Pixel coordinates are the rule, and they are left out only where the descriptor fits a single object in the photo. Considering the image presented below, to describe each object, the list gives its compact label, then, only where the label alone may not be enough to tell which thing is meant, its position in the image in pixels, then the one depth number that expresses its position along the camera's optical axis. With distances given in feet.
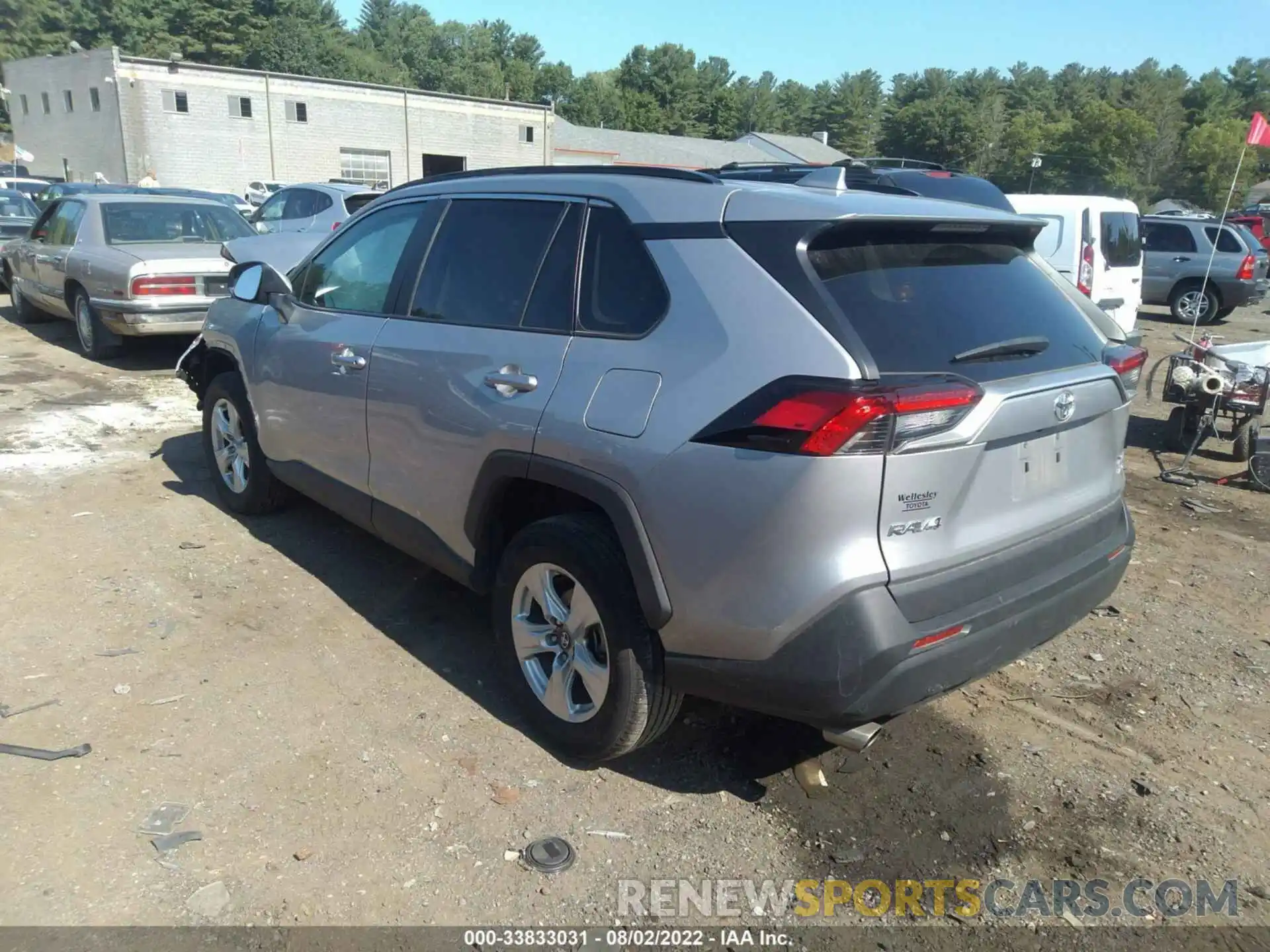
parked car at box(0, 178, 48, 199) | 81.60
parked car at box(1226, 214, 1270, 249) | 78.95
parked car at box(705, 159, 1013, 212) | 26.51
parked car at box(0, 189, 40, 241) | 47.11
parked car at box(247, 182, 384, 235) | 42.63
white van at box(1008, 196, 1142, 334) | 33.63
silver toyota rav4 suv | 8.03
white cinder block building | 130.82
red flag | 30.42
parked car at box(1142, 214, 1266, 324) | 54.13
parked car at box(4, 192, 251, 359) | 29.17
